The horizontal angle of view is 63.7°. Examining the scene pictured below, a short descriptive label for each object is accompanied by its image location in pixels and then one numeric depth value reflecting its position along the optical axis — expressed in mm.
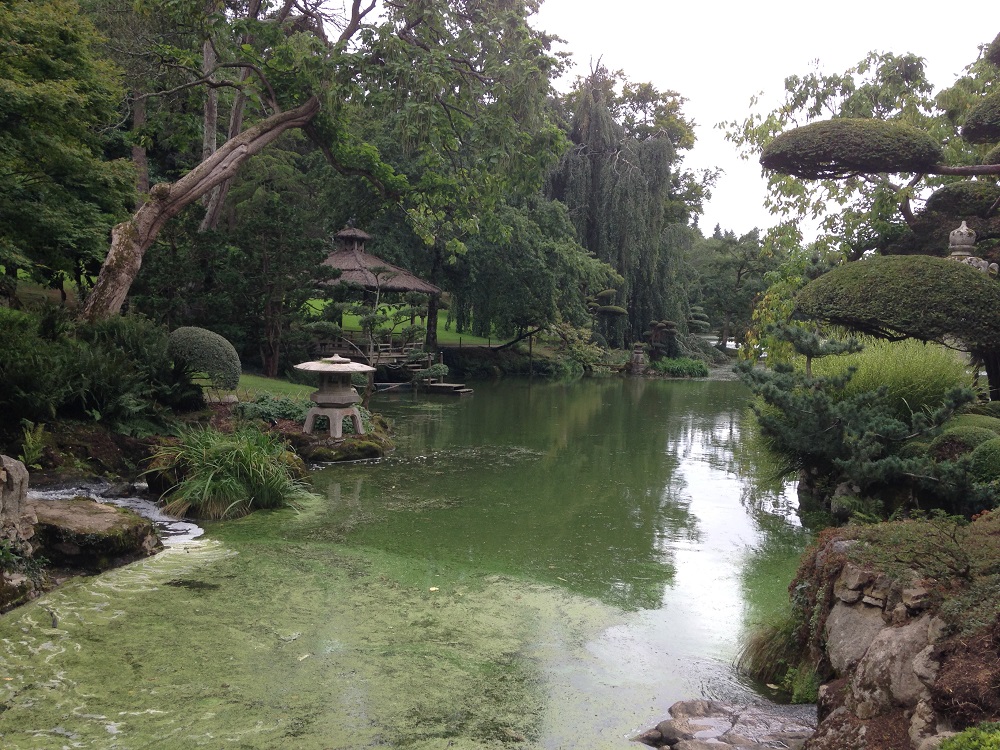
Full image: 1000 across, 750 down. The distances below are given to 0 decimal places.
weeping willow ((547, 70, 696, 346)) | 25422
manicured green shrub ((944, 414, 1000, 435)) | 6938
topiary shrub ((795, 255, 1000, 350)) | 6800
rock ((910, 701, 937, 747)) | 2549
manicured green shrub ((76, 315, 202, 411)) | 9141
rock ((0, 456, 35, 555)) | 4812
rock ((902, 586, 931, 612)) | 3137
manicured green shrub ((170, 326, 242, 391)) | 10008
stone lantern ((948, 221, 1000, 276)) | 9102
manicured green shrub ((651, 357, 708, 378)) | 26750
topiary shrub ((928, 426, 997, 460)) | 6531
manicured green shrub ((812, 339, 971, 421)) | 7883
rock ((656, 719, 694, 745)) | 3383
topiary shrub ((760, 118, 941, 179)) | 8156
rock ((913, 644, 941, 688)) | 2742
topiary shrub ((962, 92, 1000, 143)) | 8220
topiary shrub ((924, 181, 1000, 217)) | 10961
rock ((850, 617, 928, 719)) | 2824
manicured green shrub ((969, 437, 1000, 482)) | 5996
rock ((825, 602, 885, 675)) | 3398
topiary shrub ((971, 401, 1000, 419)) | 7805
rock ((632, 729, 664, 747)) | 3414
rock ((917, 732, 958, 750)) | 2375
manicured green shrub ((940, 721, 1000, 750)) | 2125
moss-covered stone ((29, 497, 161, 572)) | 5324
